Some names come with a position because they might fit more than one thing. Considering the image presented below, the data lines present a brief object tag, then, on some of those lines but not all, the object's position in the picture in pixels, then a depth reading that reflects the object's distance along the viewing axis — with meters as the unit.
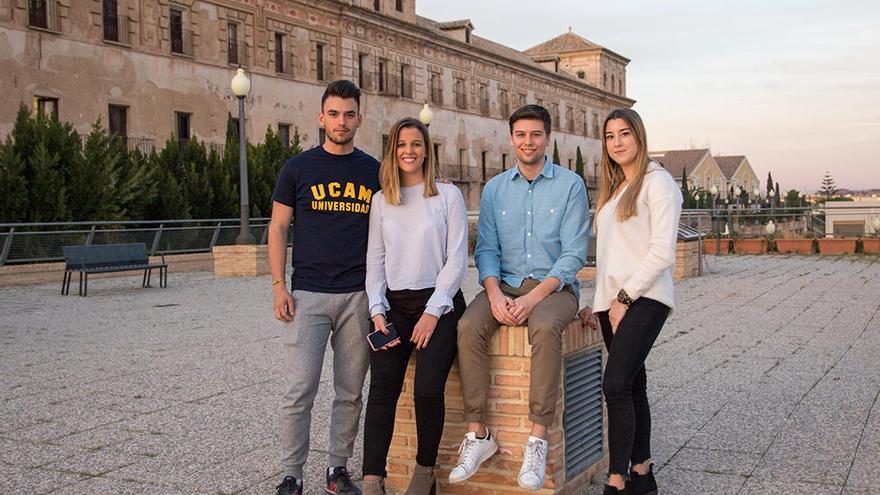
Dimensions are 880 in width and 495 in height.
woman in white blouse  4.02
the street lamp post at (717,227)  24.76
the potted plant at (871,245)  23.22
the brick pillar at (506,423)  4.04
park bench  15.24
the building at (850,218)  26.34
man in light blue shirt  3.90
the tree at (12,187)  19.08
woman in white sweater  3.98
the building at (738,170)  97.74
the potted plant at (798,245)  24.19
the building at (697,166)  84.31
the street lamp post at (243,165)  19.06
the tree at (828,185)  86.26
